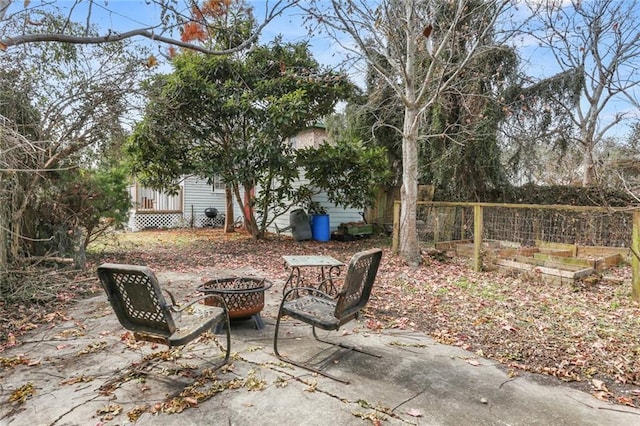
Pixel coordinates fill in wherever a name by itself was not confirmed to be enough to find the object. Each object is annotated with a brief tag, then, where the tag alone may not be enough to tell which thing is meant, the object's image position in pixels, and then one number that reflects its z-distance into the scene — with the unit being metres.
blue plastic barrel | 11.98
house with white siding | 15.32
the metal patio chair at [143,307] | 2.76
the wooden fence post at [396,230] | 8.88
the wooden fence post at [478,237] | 7.08
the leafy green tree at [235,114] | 9.14
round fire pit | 3.96
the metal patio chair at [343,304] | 3.19
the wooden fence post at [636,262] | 5.05
